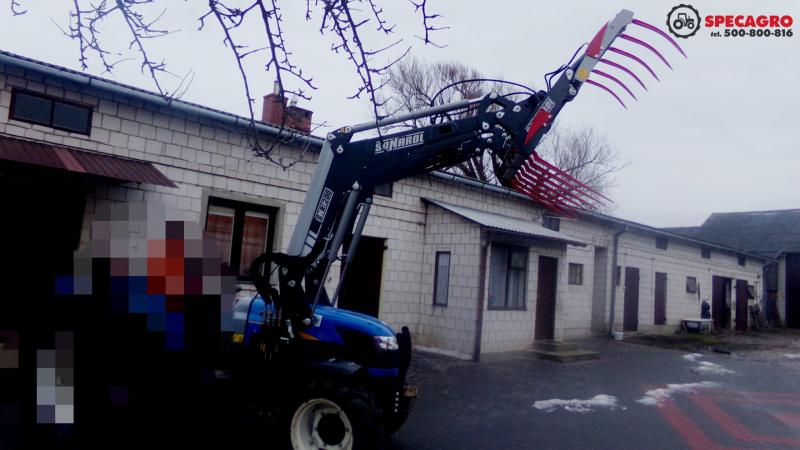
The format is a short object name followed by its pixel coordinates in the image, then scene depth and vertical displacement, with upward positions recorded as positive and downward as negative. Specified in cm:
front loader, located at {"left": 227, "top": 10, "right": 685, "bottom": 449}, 481 +29
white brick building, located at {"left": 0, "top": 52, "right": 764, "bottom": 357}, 748 +92
